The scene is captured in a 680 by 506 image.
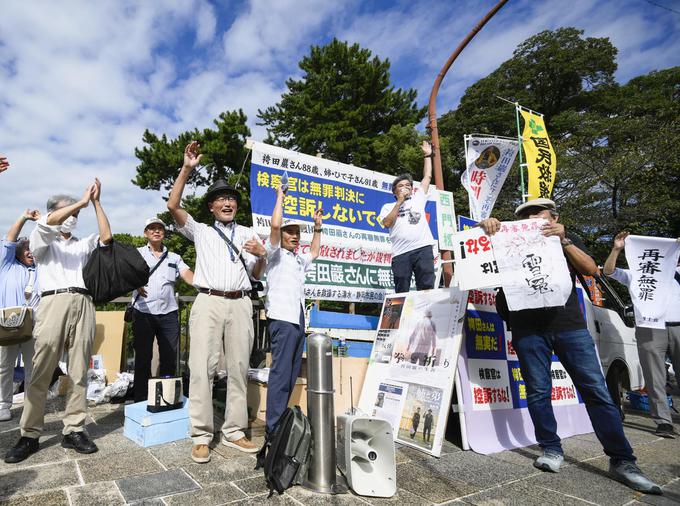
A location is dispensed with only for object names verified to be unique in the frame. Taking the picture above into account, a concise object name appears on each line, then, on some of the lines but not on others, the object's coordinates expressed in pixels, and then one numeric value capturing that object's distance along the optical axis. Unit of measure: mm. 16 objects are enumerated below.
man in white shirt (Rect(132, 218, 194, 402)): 4727
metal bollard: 2564
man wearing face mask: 3092
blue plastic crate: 3373
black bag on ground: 2426
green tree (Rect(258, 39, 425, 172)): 18688
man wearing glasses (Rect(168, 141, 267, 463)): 3176
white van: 4902
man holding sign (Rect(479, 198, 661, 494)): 2875
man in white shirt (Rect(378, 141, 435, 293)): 4855
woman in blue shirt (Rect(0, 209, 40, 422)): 4117
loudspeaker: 2514
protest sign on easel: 3434
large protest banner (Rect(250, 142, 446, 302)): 5775
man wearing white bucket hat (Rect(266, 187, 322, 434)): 3199
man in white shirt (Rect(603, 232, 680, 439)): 4336
